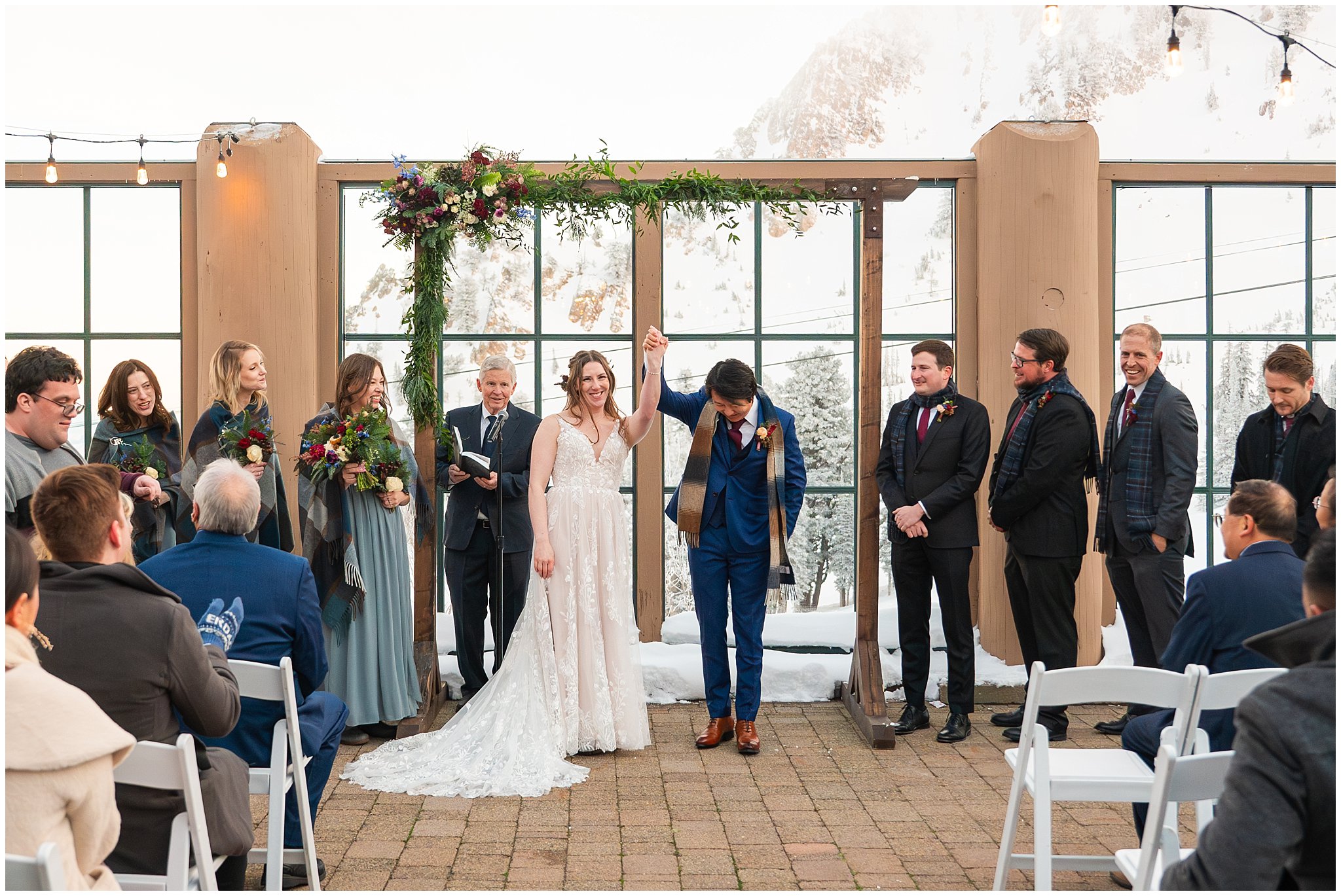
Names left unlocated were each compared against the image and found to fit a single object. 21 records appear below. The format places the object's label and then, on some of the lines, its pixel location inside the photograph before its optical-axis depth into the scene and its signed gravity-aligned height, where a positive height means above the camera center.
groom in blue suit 5.39 -0.40
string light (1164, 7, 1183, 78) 4.91 +1.67
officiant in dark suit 5.80 -0.43
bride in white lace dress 5.16 -0.81
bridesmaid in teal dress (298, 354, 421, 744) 5.30 -0.67
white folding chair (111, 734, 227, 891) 2.43 -0.76
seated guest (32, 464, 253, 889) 2.64 -0.50
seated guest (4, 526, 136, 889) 1.92 -0.57
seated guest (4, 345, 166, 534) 4.29 +0.14
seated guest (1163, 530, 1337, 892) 1.63 -0.52
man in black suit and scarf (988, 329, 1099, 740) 5.41 -0.27
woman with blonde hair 5.22 +0.11
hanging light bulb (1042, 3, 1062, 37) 4.57 +1.71
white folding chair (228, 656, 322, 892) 3.07 -0.89
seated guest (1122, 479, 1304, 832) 3.22 -0.46
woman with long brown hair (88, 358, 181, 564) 5.11 -0.02
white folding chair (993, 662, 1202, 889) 2.99 -0.96
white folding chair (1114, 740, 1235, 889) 2.31 -0.74
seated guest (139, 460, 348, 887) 3.42 -0.45
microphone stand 5.73 -0.74
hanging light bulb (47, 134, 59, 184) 6.29 +1.54
